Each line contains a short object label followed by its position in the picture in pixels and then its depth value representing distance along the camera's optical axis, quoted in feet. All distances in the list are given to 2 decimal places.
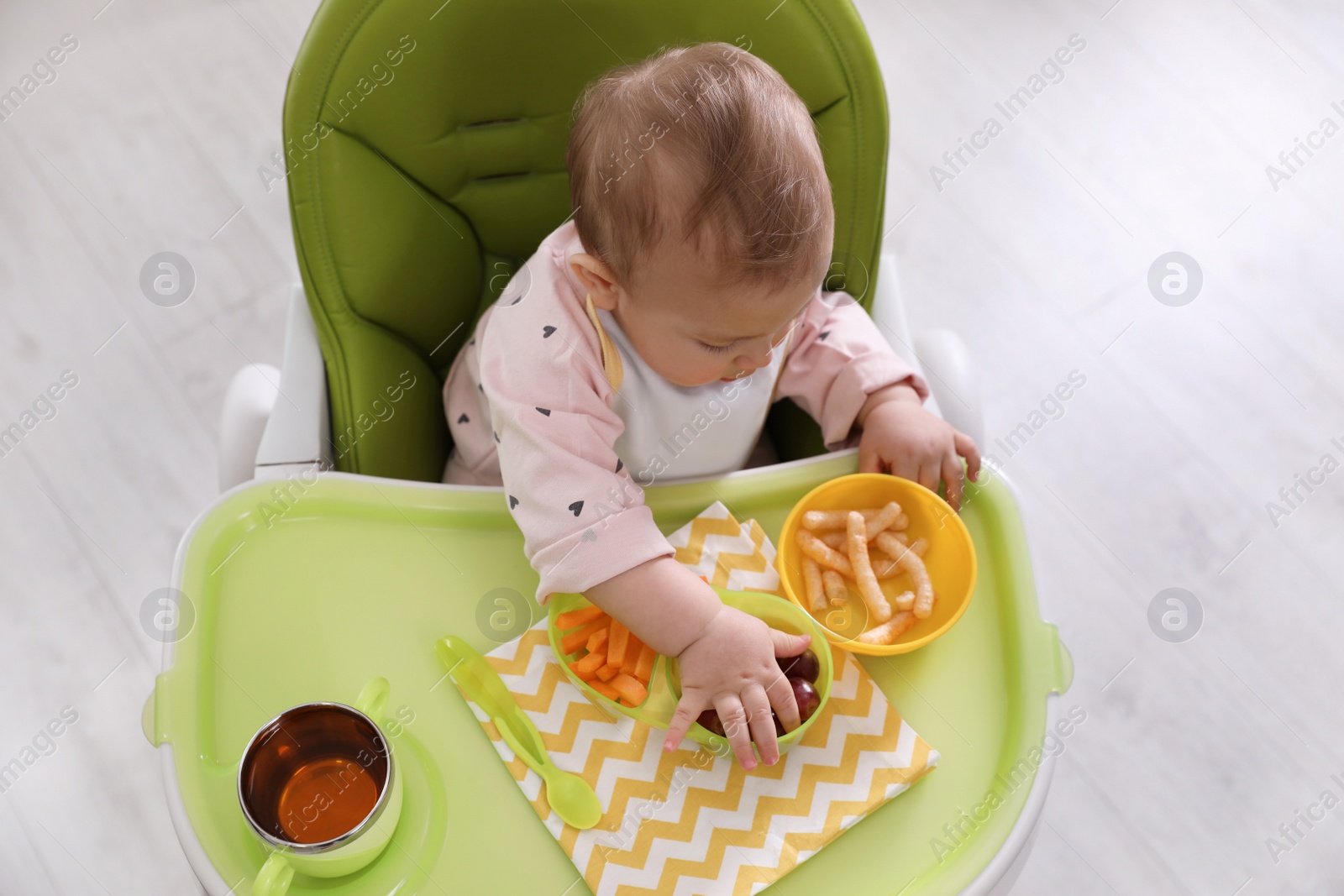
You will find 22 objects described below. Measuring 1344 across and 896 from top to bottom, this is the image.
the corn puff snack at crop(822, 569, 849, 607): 2.60
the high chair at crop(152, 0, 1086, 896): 2.29
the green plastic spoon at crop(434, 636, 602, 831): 2.26
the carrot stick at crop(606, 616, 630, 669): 2.44
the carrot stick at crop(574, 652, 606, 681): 2.41
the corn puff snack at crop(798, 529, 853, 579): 2.60
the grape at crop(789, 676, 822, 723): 2.36
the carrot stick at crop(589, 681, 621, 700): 2.40
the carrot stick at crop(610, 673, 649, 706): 2.38
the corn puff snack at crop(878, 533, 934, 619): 2.54
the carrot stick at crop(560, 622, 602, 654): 2.49
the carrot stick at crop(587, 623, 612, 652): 2.48
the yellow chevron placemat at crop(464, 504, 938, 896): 2.21
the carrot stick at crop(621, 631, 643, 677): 2.45
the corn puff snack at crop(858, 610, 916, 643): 2.47
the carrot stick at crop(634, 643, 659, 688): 2.44
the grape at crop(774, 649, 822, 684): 2.42
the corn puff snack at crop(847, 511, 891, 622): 2.55
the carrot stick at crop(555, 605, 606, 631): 2.51
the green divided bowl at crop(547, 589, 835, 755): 2.33
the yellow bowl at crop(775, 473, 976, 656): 2.56
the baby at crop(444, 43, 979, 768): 2.13
